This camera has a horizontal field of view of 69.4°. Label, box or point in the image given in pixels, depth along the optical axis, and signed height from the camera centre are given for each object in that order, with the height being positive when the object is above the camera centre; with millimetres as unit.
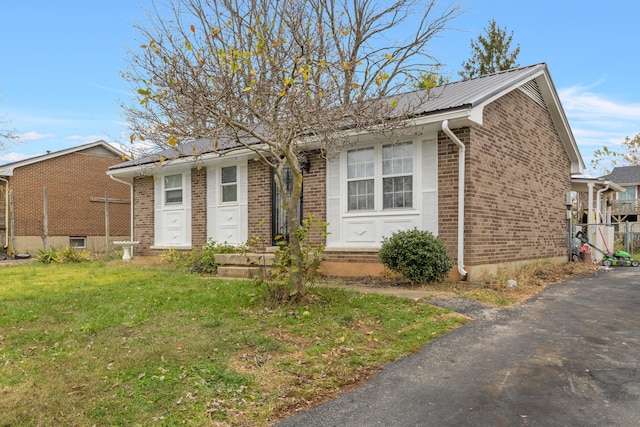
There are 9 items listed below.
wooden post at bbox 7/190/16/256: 19297 -609
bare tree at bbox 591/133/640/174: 42694 +5894
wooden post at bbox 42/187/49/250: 18906 -157
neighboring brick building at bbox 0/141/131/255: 19734 +762
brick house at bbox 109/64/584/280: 8836 +689
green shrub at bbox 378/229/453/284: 8117 -726
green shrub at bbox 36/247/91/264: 14422 -1245
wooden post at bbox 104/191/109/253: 17131 -720
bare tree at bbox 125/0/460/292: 5660 +1586
